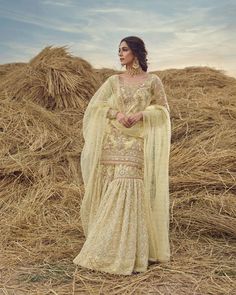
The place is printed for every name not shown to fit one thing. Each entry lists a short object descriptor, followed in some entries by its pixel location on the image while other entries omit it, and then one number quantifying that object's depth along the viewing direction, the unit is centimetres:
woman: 358
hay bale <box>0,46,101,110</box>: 761
